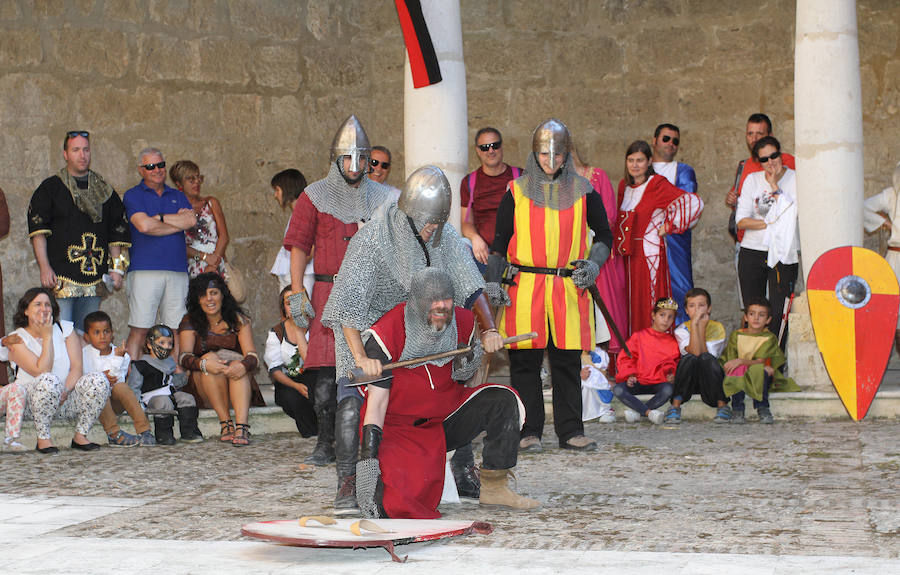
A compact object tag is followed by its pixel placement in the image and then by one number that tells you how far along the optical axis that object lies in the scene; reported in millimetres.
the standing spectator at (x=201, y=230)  8891
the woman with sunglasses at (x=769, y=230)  8422
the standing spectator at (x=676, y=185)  8883
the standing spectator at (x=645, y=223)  8648
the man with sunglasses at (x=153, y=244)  8344
